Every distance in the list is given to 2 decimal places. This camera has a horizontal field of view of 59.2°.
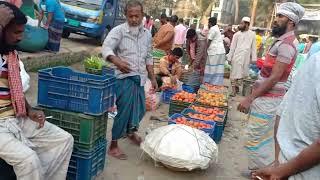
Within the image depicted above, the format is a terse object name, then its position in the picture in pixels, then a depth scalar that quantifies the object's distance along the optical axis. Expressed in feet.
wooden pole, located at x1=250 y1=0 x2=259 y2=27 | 73.46
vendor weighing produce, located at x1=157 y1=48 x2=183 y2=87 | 19.34
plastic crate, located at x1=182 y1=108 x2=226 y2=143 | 14.22
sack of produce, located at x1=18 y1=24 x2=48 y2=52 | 21.87
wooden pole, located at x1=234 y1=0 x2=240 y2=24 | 90.41
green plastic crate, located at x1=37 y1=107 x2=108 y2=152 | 8.36
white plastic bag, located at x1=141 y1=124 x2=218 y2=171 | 10.39
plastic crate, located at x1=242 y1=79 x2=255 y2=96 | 24.74
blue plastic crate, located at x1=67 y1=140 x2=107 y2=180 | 8.58
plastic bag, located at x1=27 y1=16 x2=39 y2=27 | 21.59
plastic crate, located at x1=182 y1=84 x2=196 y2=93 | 20.41
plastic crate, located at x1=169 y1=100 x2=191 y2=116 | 16.49
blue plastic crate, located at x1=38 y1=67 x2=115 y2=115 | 8.35
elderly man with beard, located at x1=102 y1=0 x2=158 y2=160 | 10.81
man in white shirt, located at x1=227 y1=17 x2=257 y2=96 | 22.49
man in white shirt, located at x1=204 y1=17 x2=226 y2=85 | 20.99
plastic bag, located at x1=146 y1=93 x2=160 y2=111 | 17.64
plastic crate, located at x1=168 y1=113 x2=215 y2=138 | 13.16
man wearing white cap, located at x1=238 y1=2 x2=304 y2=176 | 9.19
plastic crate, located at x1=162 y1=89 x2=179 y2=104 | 19.61
